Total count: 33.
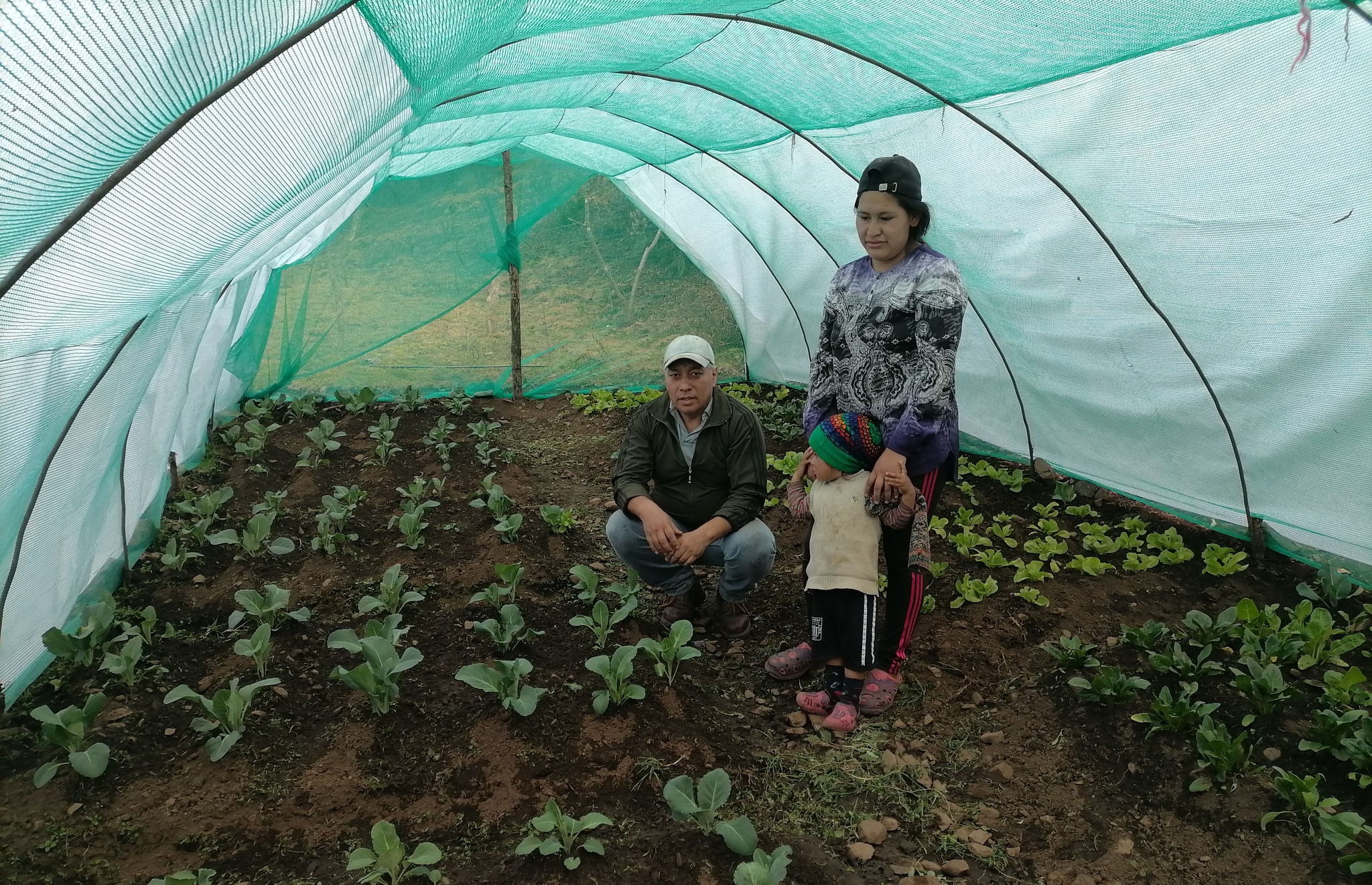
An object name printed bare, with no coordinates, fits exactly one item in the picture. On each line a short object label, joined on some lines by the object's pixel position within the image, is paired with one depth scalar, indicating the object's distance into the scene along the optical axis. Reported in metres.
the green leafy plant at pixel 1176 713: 3.05
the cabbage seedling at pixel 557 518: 5.25
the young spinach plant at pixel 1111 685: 3.29
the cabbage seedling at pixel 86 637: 3.63
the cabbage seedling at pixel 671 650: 3.51
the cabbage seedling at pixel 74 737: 2.91
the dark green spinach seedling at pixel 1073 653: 3.56
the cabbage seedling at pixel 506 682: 3.27
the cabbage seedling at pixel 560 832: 2.57
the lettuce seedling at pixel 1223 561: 4.32
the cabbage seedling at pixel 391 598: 4.10
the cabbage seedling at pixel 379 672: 3.27
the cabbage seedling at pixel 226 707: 3.19
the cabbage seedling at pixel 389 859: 2.48
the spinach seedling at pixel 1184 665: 3.32
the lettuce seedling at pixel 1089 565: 4.52
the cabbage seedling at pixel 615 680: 3.32
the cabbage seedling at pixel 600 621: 3.84
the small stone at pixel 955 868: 2.71
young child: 3.22
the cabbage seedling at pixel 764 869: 2.39
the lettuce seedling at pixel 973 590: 4.36
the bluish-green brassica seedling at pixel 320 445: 6.60
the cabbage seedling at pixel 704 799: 2.73
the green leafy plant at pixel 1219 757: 2.84
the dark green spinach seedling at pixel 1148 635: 3.56
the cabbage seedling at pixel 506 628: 3.77
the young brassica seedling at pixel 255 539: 4.80
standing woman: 3.04
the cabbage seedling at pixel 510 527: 4.94
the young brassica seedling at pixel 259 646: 3.57
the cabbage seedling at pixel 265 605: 4.00
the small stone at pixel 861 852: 2.77
